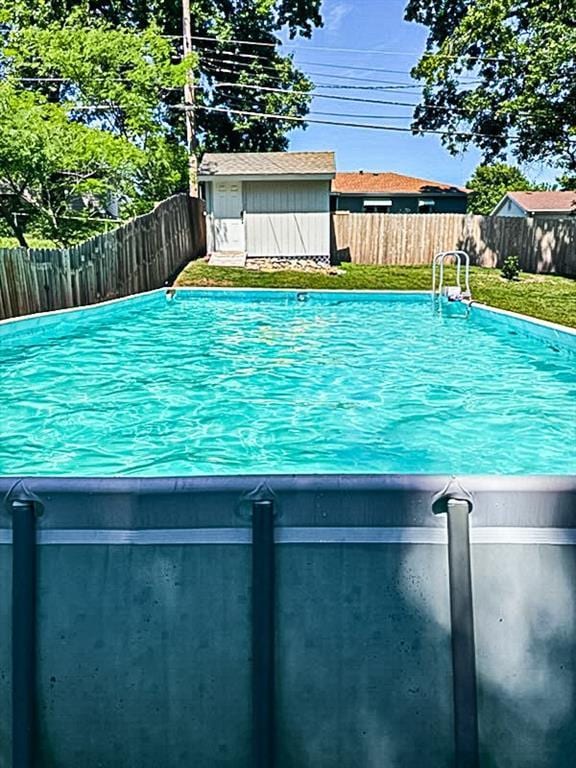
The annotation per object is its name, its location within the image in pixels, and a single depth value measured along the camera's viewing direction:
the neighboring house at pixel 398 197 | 27.70
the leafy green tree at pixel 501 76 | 15.38
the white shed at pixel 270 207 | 16.62
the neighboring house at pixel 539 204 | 28.20
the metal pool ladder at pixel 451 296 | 11.94
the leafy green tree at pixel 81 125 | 12.20
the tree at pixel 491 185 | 49.47
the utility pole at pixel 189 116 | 17.95
